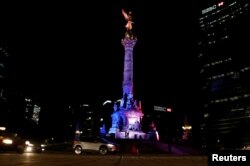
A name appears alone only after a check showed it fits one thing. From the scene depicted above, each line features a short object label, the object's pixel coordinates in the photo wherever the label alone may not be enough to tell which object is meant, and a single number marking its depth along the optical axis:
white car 31.94
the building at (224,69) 116.69
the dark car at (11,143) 26.42
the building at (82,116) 91.84
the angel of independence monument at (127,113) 70.69
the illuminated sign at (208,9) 137.44
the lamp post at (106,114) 92.94
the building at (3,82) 75.97
